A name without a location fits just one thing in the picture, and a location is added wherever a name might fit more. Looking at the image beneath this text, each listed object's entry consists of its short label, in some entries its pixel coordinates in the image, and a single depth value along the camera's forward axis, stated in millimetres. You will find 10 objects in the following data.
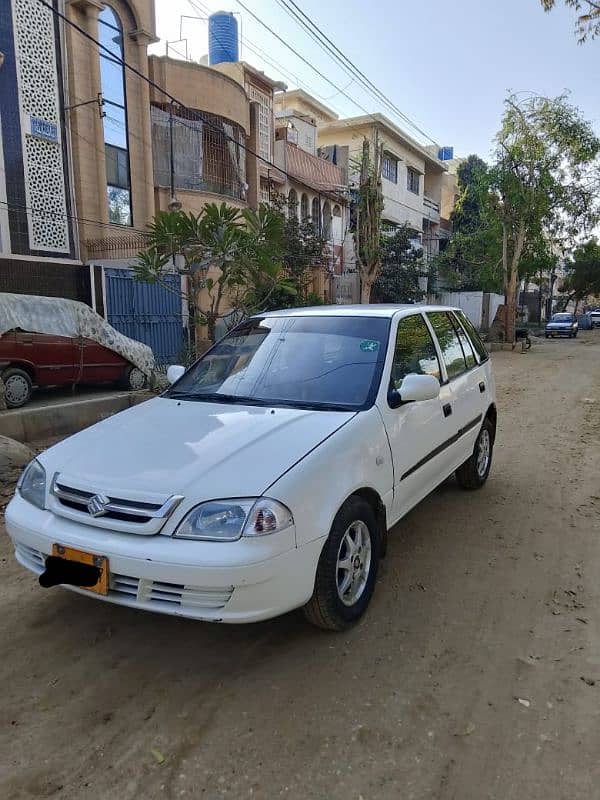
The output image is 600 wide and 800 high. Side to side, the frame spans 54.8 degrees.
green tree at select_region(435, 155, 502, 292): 22594
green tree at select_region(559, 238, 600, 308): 41750
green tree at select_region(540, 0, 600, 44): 10219
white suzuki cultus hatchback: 2521
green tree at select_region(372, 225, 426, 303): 24031
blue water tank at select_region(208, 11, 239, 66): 18422
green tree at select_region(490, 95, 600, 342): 20688
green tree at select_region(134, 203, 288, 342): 7758
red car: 8625
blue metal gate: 12719
